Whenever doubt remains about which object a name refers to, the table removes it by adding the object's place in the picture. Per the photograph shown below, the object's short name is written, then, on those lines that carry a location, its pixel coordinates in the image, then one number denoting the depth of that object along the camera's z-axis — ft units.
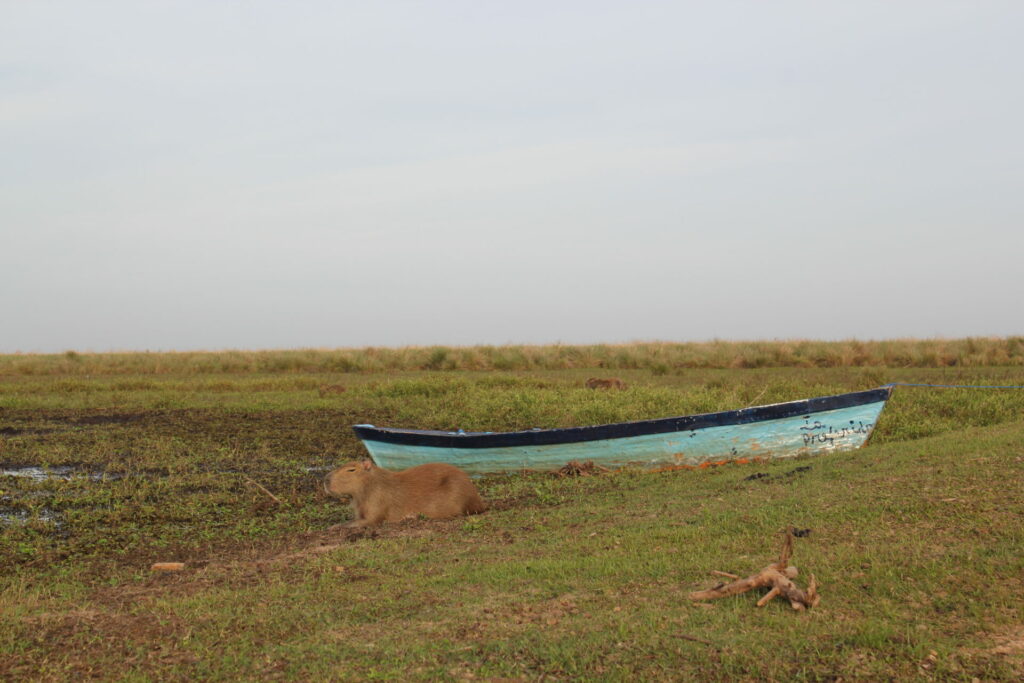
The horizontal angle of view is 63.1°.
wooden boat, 31.24
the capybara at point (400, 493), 25.00
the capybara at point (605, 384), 54.15
